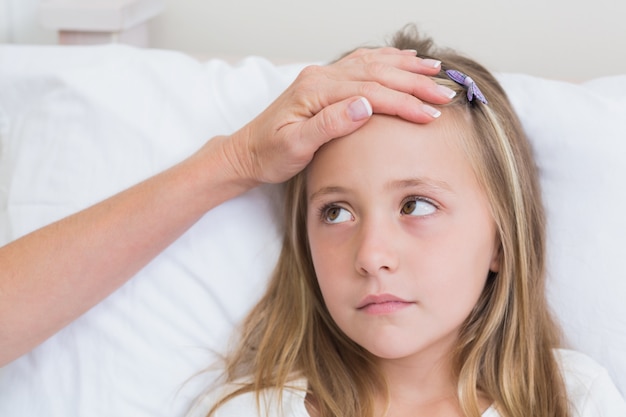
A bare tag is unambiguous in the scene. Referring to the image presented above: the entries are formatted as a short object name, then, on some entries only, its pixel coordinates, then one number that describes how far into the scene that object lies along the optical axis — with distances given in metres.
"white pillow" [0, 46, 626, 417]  1.14
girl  1.06
